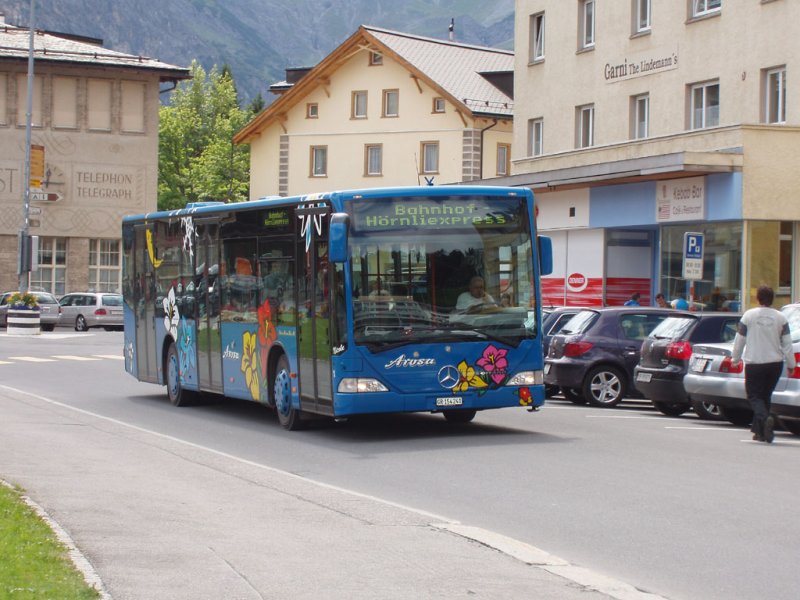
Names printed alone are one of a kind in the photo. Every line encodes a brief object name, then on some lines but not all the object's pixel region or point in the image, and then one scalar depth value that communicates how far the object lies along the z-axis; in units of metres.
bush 49.78
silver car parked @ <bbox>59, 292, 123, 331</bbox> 55.97
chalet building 62.94
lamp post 48.97
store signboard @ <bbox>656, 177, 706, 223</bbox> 32.88
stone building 64.25
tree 97.56
